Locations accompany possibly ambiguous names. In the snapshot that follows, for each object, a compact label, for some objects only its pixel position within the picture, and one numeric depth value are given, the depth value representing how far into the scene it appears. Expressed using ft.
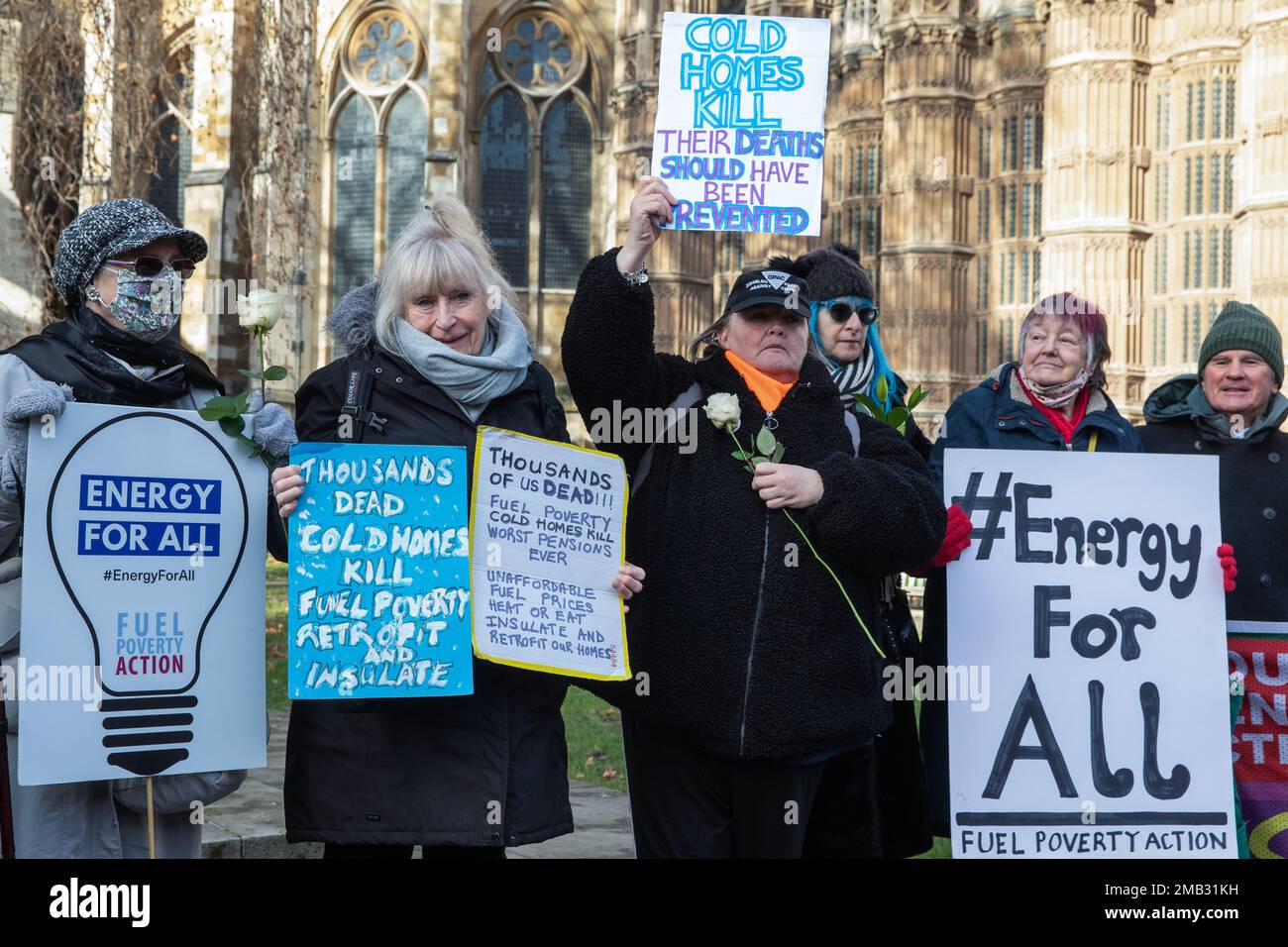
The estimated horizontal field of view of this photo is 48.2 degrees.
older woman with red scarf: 13.70
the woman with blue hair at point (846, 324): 13.93
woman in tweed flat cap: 11.03
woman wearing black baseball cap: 11.27
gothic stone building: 57.62
